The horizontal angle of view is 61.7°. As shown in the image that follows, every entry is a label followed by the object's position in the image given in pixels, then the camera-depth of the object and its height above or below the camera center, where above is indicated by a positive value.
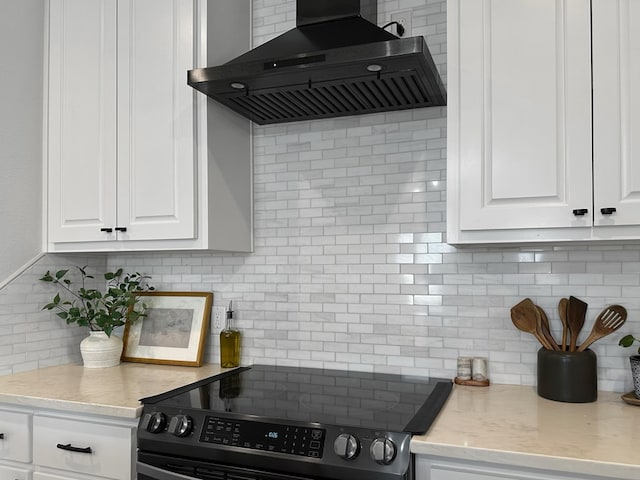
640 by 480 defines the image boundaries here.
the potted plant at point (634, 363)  1.67 -0.38
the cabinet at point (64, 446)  1.74 -0.70
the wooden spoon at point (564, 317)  1.80 -0.26
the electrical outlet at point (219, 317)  2.43 -0.35
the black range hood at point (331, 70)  1.68 +0.56
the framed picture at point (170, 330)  2.39 -0.41
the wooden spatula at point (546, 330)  1.82 -0.31
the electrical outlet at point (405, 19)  2.14 +0.89
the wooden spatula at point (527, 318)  1.83 -0.27
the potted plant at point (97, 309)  2.35 -0.32
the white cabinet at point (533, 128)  1.56 +0.35
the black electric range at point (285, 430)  1.40 -0.53
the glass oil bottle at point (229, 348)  2.32 -0.47
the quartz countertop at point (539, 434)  1.25 -0.51
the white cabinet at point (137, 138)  2.09 +0.42
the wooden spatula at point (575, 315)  1.79 -0.25
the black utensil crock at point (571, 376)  1.70 -0.43
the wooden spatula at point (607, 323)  1.74 -0.27
